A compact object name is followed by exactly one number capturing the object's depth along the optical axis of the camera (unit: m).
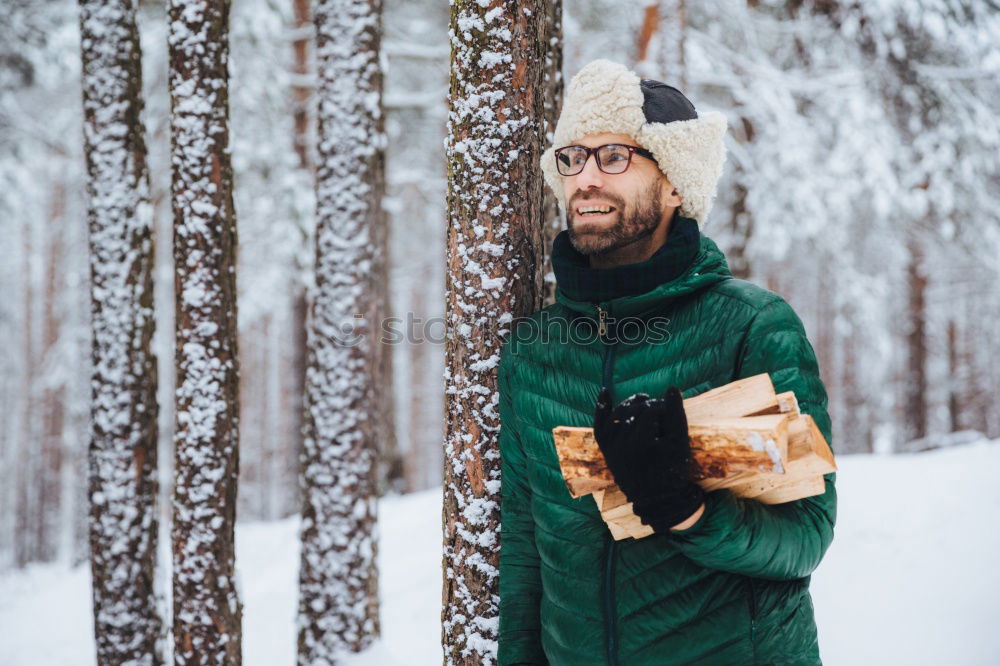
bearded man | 1.62
